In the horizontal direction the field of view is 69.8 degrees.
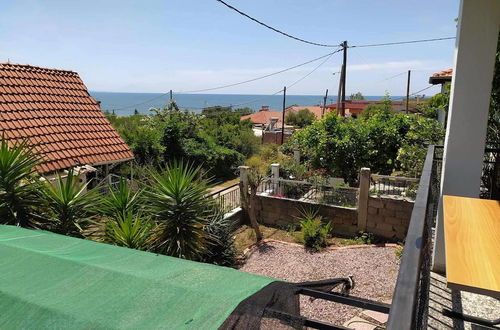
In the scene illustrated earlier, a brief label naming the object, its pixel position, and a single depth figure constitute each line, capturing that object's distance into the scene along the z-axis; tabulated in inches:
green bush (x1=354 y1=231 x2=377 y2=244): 380.2
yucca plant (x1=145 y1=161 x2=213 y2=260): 223.0
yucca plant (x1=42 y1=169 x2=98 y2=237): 202.4
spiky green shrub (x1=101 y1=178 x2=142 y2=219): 223.8
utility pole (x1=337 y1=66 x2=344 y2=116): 877.3
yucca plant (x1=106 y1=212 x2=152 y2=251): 199.2
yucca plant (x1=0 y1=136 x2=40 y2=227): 193.2
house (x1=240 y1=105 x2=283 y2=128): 2065.0
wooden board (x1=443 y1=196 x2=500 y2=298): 46.1
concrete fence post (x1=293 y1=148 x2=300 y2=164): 590.0
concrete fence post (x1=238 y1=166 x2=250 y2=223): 410.9
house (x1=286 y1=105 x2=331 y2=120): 2206.0
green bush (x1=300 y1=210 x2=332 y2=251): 361.7
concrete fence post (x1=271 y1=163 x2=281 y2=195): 451.5
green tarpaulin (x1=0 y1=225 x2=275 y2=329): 63.1
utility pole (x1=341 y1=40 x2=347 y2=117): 825.5
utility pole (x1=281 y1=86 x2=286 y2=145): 1144.8
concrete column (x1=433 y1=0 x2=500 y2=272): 119.7
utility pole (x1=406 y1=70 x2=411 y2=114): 1227.0
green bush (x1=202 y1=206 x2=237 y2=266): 296.7
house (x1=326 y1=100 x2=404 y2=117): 1691.9
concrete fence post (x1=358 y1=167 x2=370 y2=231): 378.9
